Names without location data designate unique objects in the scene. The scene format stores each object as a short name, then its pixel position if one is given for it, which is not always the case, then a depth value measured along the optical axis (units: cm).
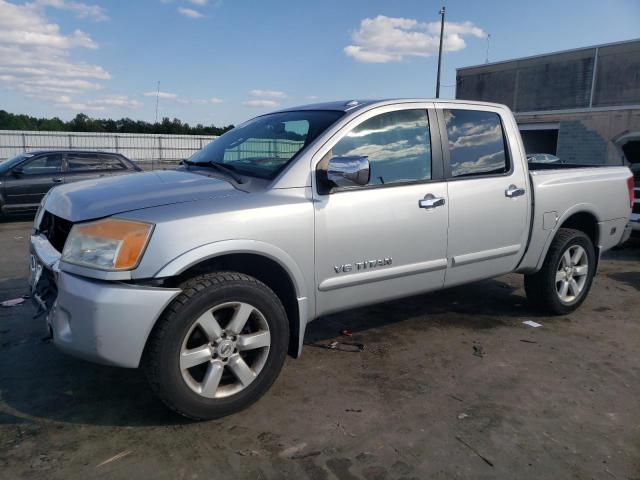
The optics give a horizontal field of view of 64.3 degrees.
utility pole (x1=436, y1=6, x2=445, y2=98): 2369
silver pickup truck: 257
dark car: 1039
